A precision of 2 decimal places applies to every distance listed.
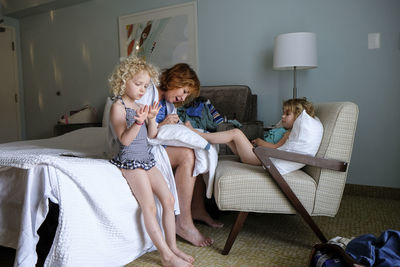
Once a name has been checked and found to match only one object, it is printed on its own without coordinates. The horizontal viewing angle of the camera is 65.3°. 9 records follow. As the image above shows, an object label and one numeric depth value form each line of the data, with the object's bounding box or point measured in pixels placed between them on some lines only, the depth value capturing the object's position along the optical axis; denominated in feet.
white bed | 3.78
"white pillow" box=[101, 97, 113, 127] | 11.33
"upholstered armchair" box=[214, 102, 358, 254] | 5.11
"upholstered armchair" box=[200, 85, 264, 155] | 9.62
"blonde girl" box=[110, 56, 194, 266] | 4.66
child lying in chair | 5.97
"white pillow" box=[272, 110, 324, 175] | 5.27
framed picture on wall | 11.34
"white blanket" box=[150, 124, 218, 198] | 5.34
